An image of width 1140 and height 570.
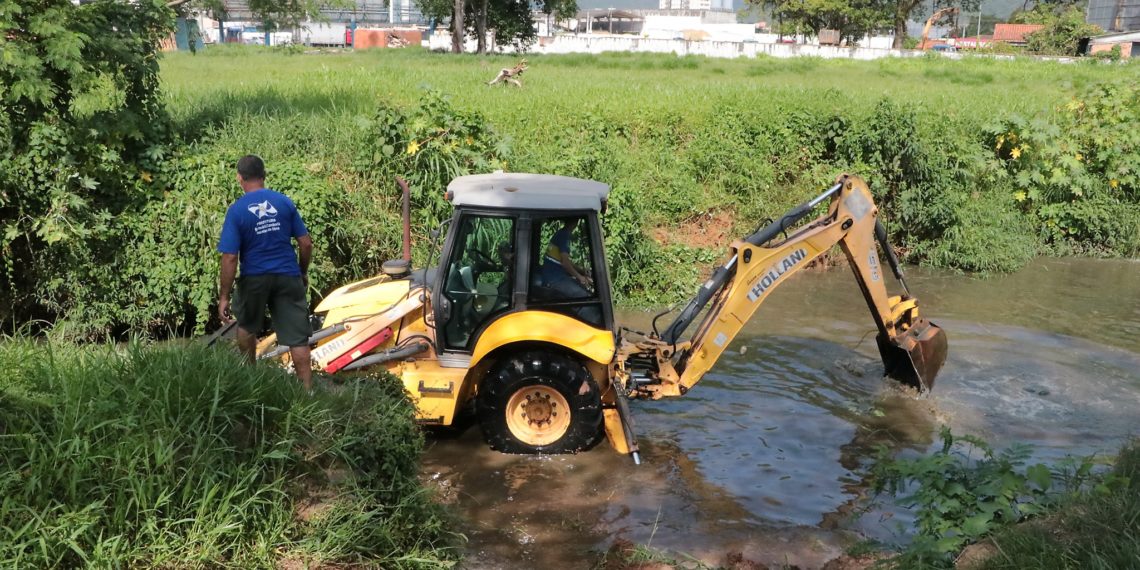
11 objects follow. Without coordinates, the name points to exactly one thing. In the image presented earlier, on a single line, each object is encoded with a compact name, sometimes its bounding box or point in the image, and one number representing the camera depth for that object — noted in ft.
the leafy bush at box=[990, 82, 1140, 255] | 49.75
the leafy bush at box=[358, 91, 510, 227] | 38.19
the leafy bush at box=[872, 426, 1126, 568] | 15.07
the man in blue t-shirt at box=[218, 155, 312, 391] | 20.30
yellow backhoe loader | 23.03
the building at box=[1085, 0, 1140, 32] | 218.59
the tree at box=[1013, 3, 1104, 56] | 180.96
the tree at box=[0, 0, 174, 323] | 31.12
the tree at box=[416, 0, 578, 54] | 143.95
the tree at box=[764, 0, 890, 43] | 195.52
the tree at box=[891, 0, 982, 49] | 189.79
